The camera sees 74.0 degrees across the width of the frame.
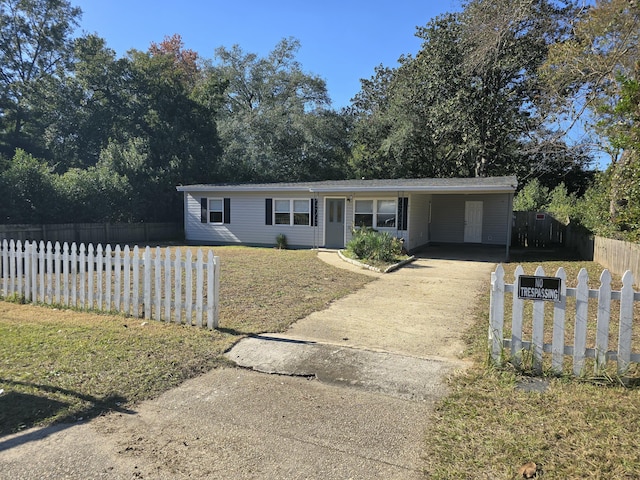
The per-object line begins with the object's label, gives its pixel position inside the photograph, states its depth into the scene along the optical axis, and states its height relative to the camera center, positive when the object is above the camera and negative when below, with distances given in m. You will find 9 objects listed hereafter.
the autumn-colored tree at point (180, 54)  39.53 +16.02
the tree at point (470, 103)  19.31 +6.88
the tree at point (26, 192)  15.62 +0.90
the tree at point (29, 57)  27.94 +11.94
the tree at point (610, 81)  9.27 +4.78
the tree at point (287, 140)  28.73 +5.67
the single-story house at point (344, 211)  16.08 +0.51
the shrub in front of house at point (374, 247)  12.88 -0.74
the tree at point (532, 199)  24.88 +1.70
